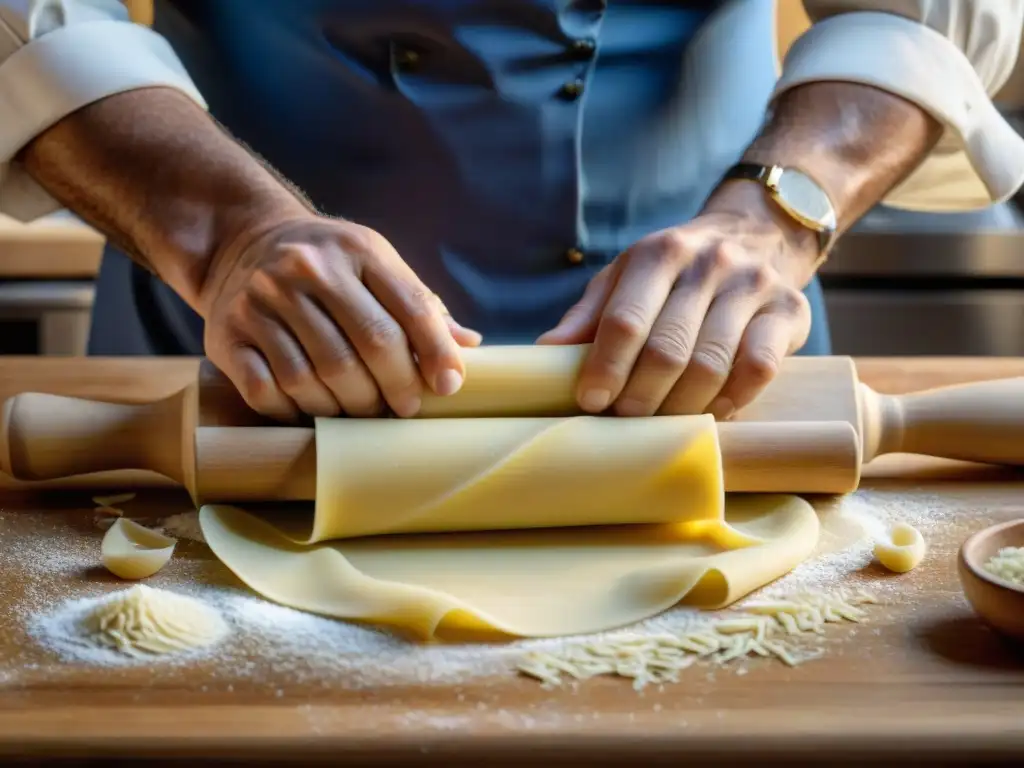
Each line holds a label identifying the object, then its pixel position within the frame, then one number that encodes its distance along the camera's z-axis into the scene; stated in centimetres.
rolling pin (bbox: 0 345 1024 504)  97
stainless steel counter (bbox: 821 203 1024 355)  256
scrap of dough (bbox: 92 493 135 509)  106
